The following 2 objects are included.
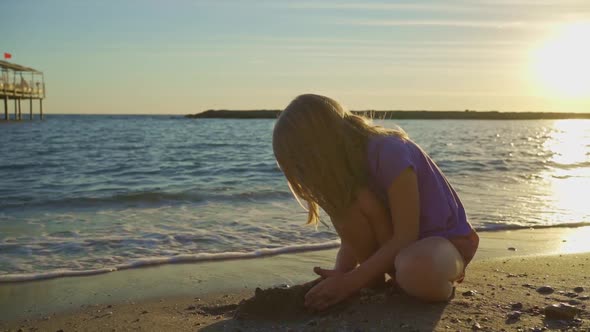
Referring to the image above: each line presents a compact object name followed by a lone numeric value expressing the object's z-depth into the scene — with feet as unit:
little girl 7.95
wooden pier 101.89
